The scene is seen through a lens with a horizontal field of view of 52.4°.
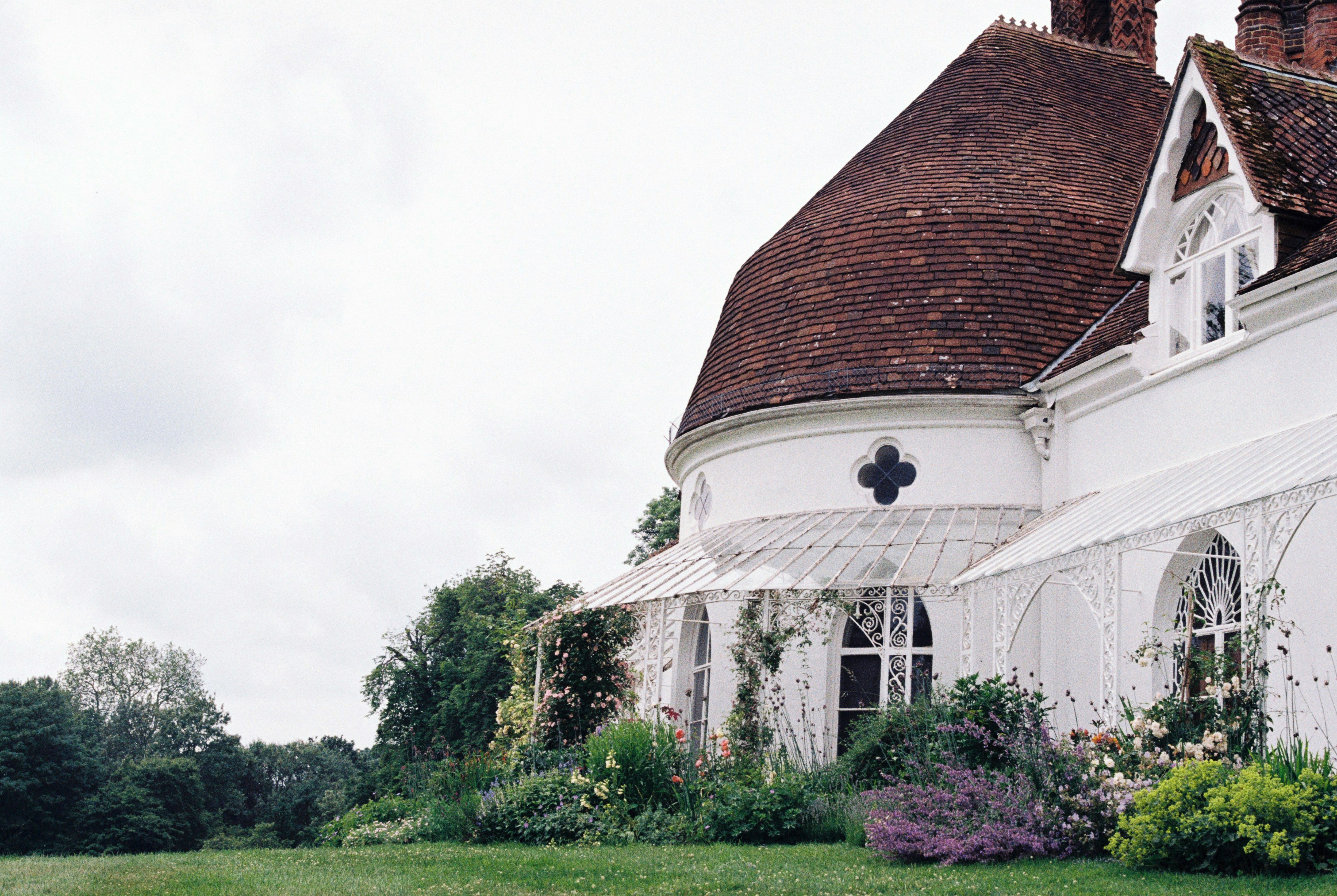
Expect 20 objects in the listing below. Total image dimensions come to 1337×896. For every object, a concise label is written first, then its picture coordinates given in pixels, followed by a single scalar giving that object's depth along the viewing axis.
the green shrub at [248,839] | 62.66
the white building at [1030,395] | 13.42
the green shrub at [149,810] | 56.16
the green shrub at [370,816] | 16.95
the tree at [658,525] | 39.84
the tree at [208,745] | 76.38
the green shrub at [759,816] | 12.95
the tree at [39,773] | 53.84
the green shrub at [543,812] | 13.61
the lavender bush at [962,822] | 10.23
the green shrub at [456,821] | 14.36
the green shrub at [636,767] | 14.05
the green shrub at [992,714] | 11.95
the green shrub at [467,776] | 15.42
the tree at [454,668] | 40.75
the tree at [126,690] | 75.44
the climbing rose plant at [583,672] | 19.72
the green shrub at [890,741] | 13.21
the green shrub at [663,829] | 13.07
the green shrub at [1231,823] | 8.50
